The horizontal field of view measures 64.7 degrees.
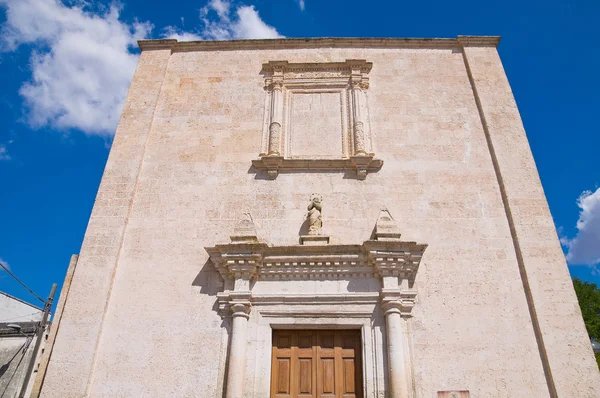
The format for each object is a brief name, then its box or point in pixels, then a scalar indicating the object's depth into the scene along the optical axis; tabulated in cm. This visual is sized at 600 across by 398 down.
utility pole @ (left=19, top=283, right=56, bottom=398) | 1370
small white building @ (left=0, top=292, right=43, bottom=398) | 1591
